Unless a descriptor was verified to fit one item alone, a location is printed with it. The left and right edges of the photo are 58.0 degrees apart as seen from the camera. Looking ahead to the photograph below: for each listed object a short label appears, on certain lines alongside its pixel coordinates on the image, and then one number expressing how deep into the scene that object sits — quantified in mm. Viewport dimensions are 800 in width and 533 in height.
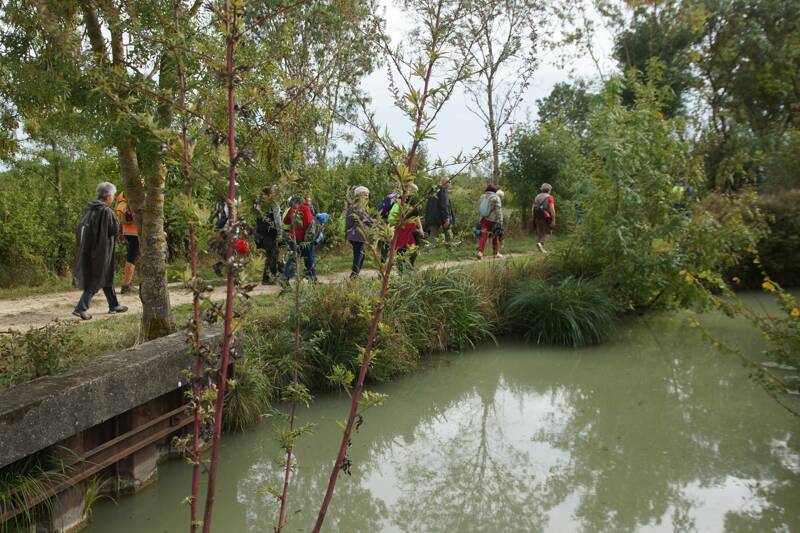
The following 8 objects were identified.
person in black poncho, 8484
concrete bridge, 4074
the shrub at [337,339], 7320
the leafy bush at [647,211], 9656
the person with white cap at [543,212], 16047
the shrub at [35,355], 4785
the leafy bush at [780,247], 12695
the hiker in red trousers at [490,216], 14094
